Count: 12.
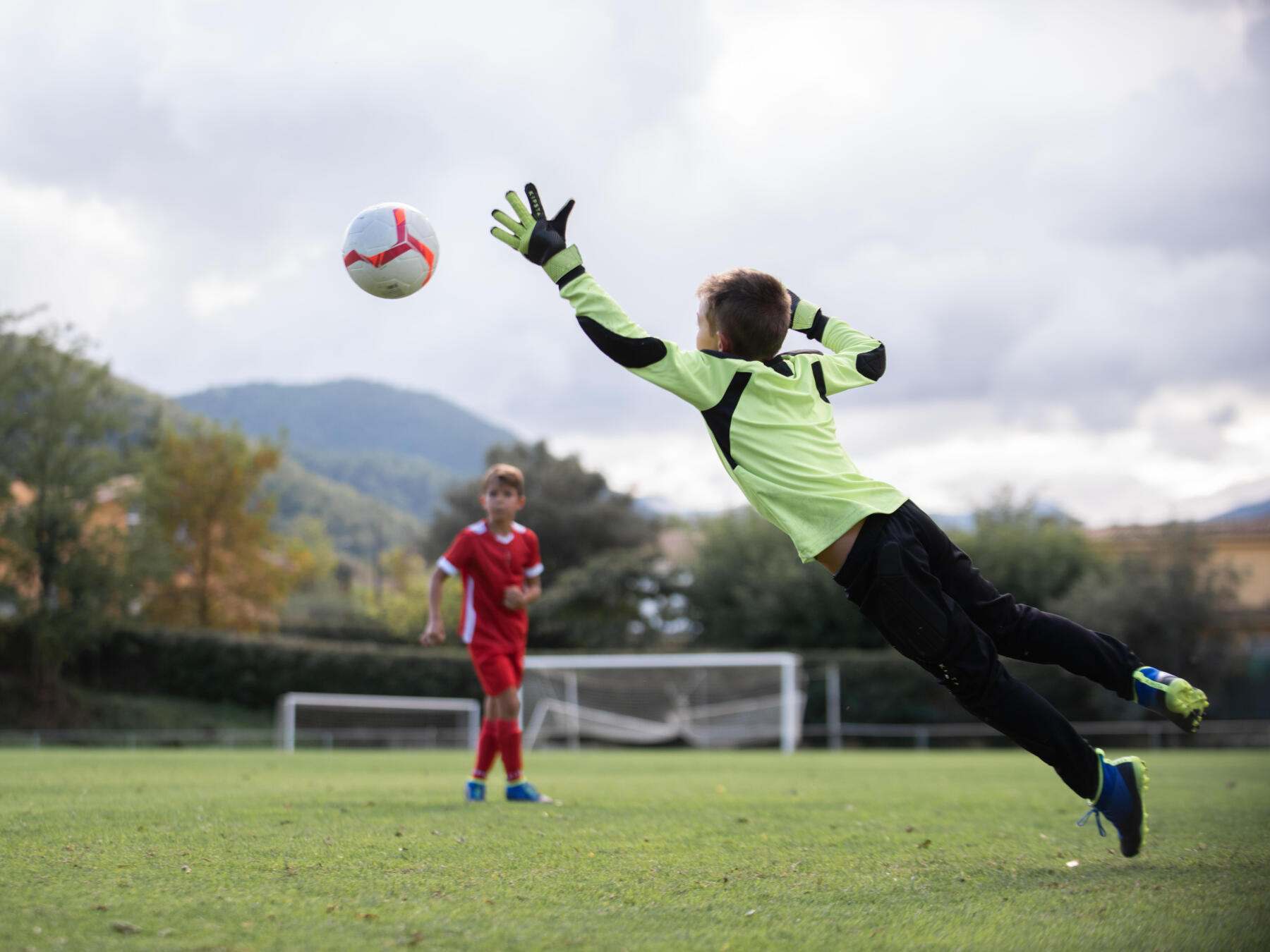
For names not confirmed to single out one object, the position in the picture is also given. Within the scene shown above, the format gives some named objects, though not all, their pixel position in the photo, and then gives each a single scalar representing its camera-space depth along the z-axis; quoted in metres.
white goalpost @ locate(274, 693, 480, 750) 25.25
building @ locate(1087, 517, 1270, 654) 29.75
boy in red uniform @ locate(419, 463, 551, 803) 6.64
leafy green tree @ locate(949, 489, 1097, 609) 33.91
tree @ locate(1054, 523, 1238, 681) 27.33
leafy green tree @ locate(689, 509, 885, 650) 33.97
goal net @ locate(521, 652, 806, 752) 23.84
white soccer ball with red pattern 4.99
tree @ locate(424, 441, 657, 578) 47.41
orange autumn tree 35.16
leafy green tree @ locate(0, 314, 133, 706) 27.73
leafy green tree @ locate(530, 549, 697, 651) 39.97
